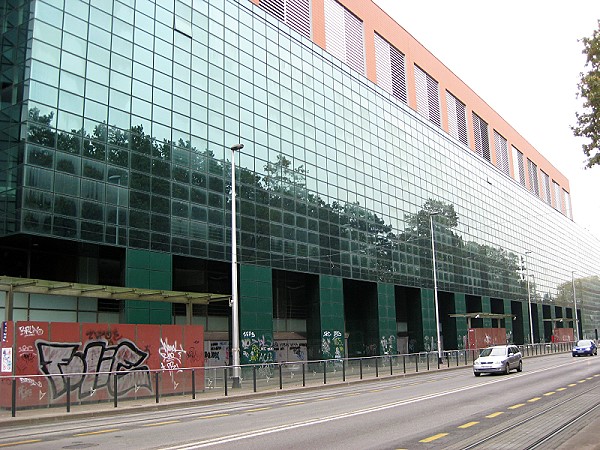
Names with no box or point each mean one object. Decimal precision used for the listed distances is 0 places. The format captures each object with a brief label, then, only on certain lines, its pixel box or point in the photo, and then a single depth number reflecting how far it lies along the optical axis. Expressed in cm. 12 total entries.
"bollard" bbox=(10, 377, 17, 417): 1741
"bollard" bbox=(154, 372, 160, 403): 2132
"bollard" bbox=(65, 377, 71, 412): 1898
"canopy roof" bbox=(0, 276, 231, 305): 2142
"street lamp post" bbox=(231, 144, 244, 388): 2570
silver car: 3141
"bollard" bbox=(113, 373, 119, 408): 2027
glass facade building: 2931
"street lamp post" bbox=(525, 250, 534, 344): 8938
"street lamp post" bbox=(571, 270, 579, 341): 10146
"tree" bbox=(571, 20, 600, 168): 1728
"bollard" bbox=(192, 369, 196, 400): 2286
